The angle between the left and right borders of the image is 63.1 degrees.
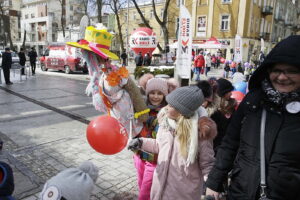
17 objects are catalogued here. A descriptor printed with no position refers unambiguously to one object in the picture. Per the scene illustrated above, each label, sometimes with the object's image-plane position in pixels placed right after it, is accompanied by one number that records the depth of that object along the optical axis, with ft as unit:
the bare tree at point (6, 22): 121.00
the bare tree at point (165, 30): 62.66
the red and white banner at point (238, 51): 45.88
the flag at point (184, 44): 29.63
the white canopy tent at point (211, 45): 79.82
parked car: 53.62
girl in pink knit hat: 7.69
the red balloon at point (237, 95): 13.95
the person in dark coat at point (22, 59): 46.54
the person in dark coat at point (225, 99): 10.27
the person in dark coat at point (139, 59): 52.12
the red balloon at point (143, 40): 47.30
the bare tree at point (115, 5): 71.69
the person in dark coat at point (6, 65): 36.83
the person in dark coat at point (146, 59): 56.52
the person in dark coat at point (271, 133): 4.49
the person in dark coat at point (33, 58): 51.08
